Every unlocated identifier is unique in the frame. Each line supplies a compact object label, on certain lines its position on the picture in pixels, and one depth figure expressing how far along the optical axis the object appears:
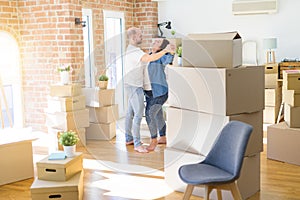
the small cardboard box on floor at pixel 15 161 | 3.90
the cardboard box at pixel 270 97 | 6.29
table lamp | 6.48
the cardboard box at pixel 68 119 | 5.14
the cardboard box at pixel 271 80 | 6.34
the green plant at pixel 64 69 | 5.33
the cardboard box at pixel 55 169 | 3.39
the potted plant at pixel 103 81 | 5.63
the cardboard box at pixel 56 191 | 3.28
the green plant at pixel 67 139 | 3.70
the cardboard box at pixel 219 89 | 3.15
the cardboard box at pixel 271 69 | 6.34
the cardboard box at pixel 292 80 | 4.43
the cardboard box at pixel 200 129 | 3.27
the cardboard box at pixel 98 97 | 5.57
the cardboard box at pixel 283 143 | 4.33
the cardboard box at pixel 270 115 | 6.34
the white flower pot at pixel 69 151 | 3.67
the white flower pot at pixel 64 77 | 5.29
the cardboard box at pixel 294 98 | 4.40
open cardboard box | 3.25
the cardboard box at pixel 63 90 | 5.16
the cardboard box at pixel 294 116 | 4.40
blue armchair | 2.64
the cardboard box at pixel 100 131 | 5.61
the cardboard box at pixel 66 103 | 5.11
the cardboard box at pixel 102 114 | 5.58
